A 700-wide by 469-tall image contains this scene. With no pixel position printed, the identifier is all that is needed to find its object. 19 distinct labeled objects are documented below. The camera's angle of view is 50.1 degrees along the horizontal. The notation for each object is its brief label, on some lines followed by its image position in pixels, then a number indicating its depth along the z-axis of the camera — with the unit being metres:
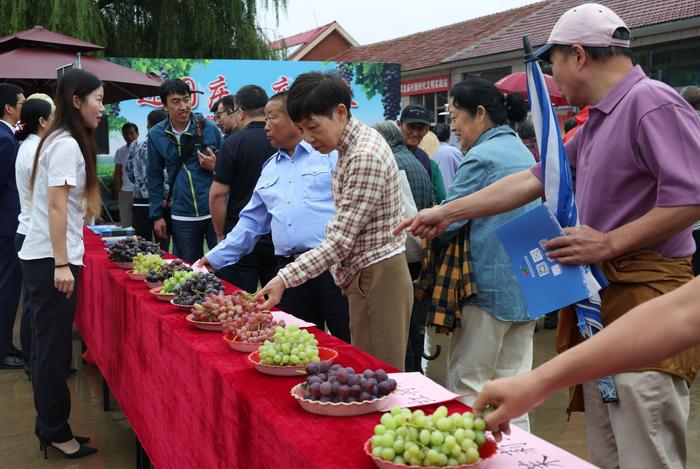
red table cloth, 1.64
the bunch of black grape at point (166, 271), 3.48
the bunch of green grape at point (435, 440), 1.33
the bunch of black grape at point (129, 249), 4.13
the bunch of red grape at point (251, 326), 2.37
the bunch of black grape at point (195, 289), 2.99
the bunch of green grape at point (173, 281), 3.23
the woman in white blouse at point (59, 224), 3.38
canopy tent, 7.12
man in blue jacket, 5.50
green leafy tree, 12.64
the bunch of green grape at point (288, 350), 2.07
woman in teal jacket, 3.13
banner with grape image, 11.26
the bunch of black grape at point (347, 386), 1.73
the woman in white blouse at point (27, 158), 3.82
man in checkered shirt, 2.72
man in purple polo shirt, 1.77
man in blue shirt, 3.47
